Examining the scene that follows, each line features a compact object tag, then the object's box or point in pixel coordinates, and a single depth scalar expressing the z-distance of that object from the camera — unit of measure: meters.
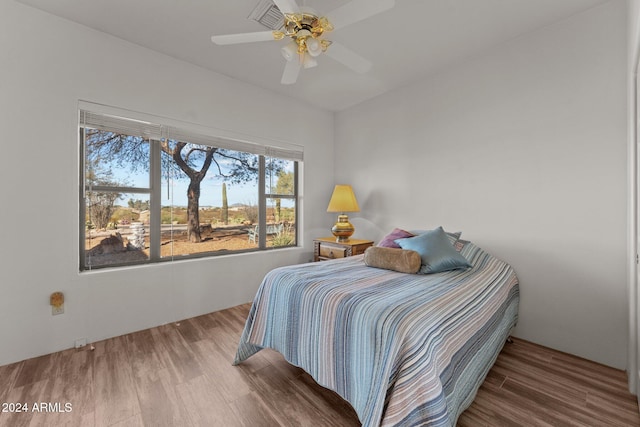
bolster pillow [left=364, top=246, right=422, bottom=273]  2.01
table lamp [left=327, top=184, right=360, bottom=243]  3.43
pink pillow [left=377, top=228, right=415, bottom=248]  2.49
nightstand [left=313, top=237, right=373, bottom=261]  3.23
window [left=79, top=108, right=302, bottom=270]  2.39
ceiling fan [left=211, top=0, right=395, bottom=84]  1.46
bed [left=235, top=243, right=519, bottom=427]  1.15
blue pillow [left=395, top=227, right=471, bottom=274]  2.05
